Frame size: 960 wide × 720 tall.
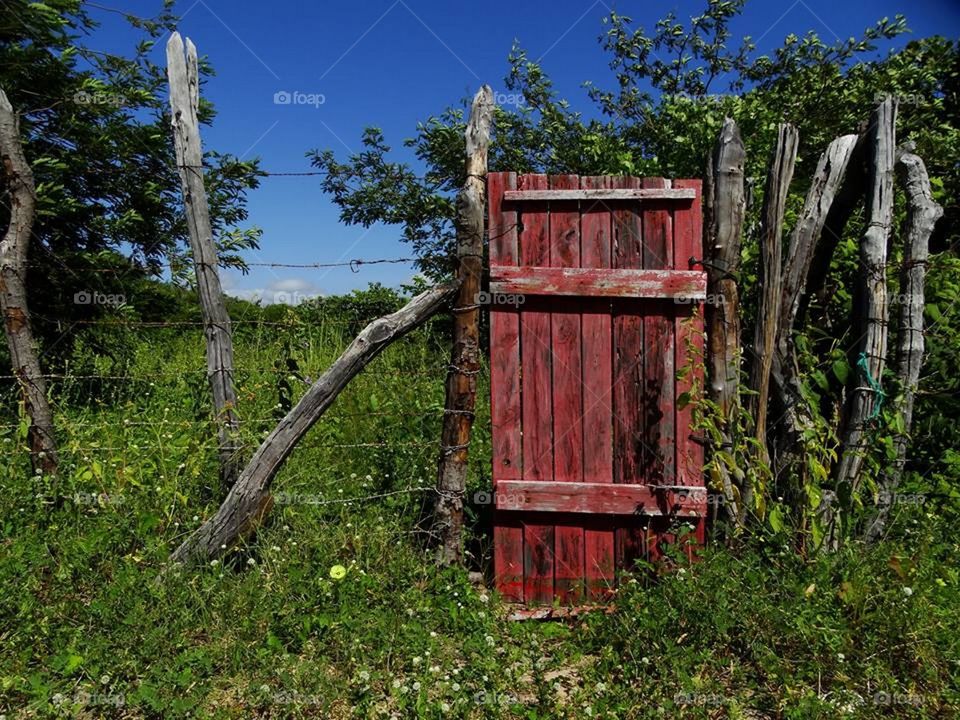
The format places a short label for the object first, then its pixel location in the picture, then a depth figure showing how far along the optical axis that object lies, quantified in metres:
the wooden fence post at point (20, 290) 4.02
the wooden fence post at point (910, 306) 3.58
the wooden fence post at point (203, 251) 3.53
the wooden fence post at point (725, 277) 3.42
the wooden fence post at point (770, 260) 3.52
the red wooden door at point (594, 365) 3.44
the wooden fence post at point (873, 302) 3.56
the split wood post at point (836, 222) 3.79
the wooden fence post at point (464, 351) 3.49
